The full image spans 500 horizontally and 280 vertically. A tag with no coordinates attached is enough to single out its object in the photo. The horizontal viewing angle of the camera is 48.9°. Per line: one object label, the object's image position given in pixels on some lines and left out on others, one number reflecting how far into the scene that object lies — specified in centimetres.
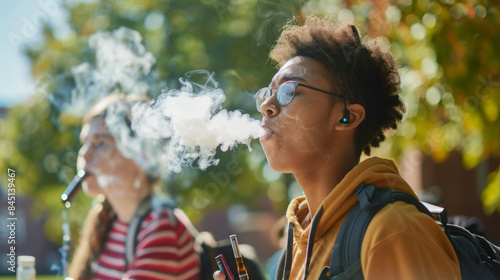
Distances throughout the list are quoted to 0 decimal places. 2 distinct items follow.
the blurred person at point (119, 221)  231
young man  154
